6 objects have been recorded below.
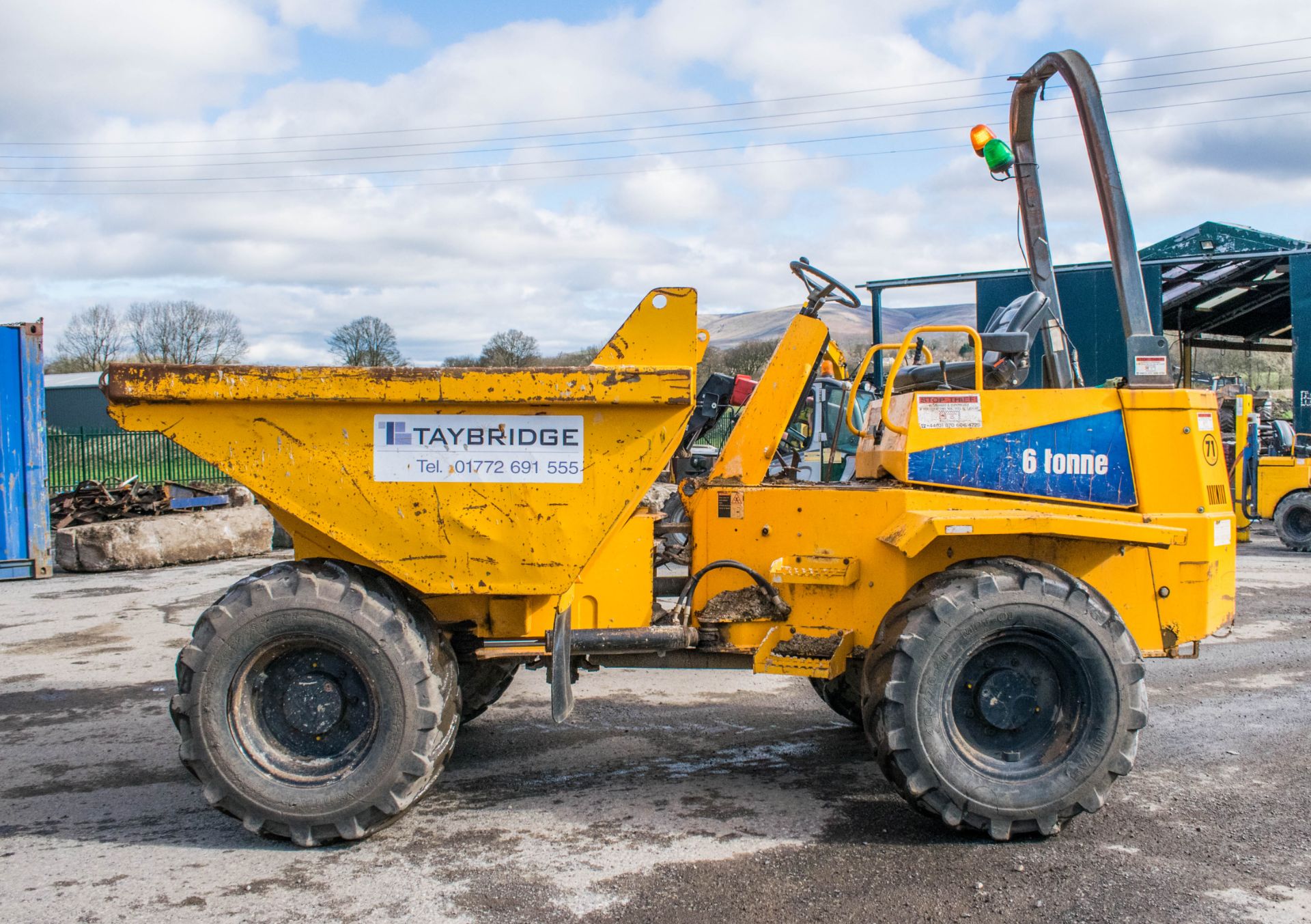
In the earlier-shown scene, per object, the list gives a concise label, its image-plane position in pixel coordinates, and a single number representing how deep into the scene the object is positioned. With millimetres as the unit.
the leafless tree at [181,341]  40469
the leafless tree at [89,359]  44312
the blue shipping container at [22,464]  11414
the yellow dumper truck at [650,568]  3967
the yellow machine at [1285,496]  12672
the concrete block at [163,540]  11734
